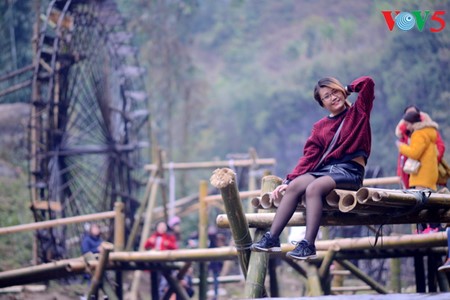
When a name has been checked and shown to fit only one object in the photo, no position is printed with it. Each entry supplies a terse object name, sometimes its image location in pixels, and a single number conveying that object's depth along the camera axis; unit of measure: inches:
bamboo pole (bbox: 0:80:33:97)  826.6
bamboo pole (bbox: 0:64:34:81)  839.3
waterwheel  850.7
